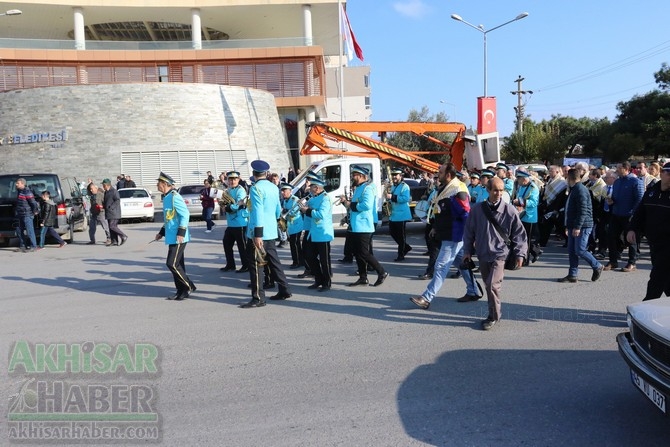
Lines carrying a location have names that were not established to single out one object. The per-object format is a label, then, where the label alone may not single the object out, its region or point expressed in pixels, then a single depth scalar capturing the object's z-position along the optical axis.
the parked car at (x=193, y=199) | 21.62
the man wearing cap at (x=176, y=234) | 8.01
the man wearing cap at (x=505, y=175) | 10.77
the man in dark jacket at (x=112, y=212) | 14.83
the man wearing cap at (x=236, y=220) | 9.91
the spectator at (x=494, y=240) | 6.31
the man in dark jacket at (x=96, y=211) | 14.93
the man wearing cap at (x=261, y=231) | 7.58
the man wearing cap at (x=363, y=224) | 8.77
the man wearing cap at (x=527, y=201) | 10.25
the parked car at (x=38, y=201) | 14.24
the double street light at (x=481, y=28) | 25.96
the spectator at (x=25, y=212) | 13.25
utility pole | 54.44
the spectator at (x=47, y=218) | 13.99
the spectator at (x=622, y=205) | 9.63
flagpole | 35.46
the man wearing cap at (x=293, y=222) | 10.26
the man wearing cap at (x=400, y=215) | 11.21
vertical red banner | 17.50
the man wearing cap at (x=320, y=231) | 8.43
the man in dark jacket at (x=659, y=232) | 5.81
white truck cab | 14.38
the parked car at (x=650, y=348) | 3.46
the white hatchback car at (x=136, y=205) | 21.56
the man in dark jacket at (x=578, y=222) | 8.28
